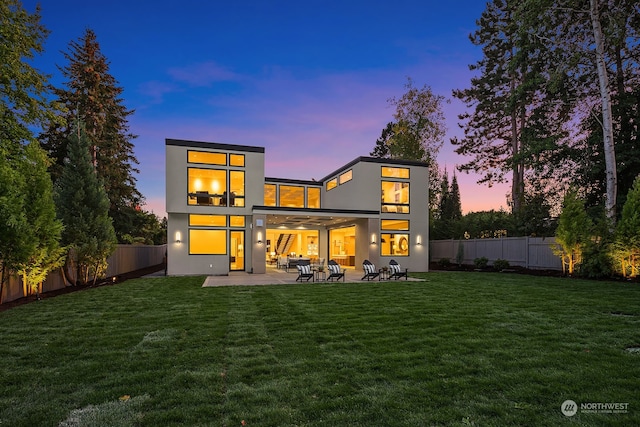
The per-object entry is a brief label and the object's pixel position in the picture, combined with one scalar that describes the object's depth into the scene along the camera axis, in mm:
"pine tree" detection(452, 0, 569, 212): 17500
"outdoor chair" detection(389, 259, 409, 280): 13699
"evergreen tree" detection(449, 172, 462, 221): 44956
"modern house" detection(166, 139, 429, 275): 16172
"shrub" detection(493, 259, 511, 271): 17219
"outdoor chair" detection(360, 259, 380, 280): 13455
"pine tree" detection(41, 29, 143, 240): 20781
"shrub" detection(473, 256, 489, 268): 18378
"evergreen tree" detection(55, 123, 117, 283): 11953
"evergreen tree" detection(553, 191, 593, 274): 13422
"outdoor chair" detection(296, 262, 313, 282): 13125
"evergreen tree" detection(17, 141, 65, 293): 8609
